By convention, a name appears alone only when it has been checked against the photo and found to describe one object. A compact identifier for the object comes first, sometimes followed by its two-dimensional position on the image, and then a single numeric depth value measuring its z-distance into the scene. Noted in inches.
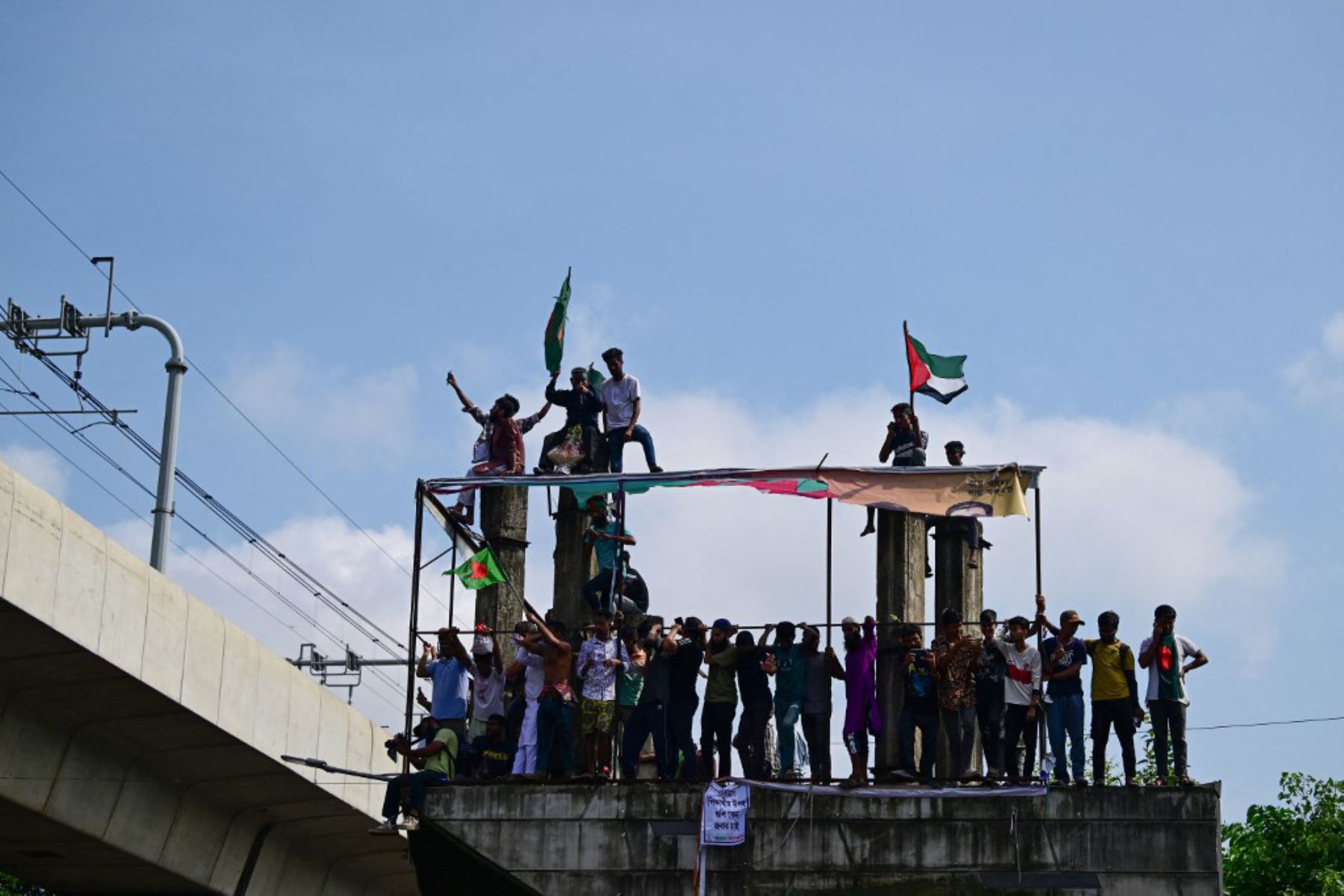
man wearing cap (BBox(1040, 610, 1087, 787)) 690.8
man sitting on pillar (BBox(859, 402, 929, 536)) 804.0
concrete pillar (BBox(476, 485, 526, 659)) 823.7
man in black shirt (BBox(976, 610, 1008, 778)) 693.3
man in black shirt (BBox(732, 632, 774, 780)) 713.6
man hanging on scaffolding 781.3
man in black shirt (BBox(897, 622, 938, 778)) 700.0
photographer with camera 723.4
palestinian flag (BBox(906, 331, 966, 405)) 854.5
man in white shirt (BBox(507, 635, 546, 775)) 725.3
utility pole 1111.6
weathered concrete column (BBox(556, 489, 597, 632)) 831.1
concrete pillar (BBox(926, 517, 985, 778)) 790.5
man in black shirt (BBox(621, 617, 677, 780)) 719.7
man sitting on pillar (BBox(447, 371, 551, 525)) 848.3
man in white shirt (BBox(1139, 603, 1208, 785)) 684.7
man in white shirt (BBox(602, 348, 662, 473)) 835.4
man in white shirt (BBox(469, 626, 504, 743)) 749.9
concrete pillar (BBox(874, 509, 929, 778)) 763.4
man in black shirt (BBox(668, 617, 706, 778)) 721.6
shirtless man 717.3
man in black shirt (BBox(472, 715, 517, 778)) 735.7
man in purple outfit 705.0
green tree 1368.1
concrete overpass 744.3
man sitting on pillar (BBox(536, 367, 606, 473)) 843.4
